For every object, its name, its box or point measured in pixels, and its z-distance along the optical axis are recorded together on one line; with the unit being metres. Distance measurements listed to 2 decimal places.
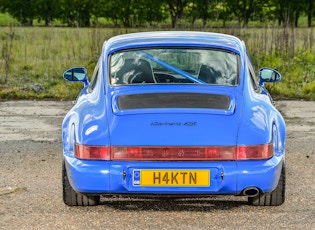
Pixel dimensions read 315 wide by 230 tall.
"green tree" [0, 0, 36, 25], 67.25
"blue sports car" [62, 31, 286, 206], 6.12
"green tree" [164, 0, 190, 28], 56.83
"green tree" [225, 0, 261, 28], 60.53
